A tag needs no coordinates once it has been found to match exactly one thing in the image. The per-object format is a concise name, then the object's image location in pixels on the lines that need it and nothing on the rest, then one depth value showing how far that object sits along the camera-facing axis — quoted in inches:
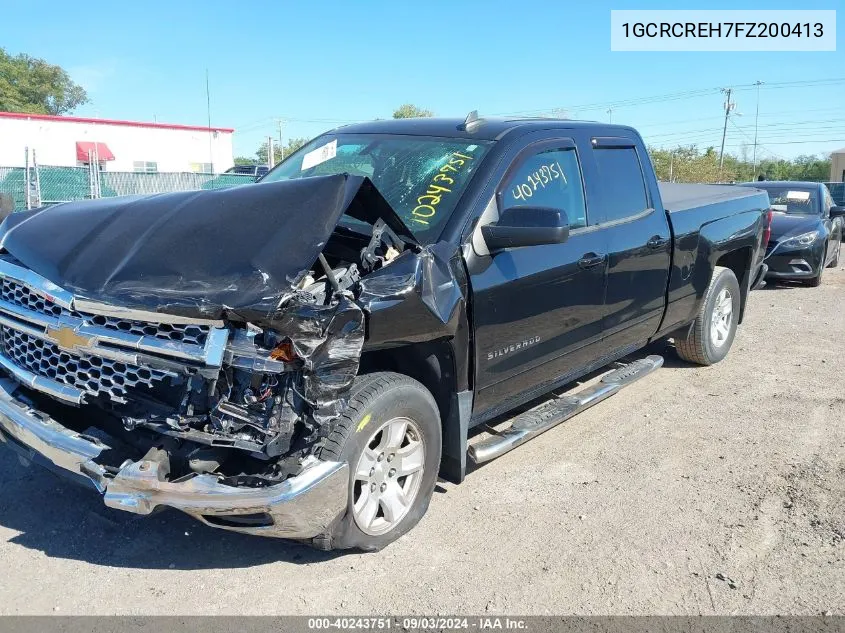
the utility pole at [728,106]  2674.7
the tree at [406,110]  2159.2
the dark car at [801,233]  428.1
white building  1273.4
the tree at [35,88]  2309.3
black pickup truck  106.6
